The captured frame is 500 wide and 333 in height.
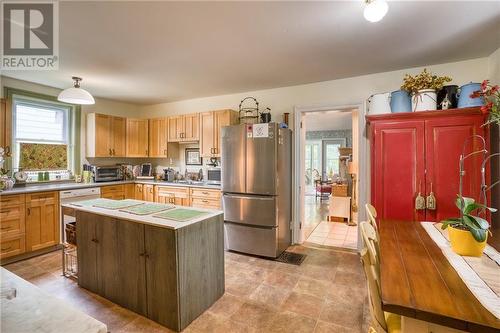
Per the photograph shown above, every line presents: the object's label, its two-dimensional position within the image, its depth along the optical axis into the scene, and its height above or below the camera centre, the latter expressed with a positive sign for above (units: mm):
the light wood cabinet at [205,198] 3809 -510
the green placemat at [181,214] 2020 -428
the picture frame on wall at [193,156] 4754 +225
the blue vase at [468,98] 2350 +700
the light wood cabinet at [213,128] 4051 +700
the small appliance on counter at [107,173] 4270 -100
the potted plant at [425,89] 2553 +837
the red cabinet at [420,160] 2389 +67
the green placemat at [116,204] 2413 -388
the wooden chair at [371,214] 1936 -417
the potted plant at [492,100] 1749 +504
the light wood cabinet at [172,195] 4133 -497
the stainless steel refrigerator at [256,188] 3244 -297
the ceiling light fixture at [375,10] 1526 +1036
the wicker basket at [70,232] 2538 -699
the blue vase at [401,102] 2673 +741
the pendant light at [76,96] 2828 +866
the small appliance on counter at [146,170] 4965 -53
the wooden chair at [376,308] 1180 -755
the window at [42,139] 3617 +486
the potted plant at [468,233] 1361 -396
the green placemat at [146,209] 2209 -409
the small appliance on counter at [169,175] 4762 -155
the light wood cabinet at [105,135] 4336 +623
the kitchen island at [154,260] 1839 -805
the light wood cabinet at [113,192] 4129 -438
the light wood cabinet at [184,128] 4375 +759
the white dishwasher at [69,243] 2549 -825
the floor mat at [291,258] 3152 -1266
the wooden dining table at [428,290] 863 -546
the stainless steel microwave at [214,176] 4238 -160
